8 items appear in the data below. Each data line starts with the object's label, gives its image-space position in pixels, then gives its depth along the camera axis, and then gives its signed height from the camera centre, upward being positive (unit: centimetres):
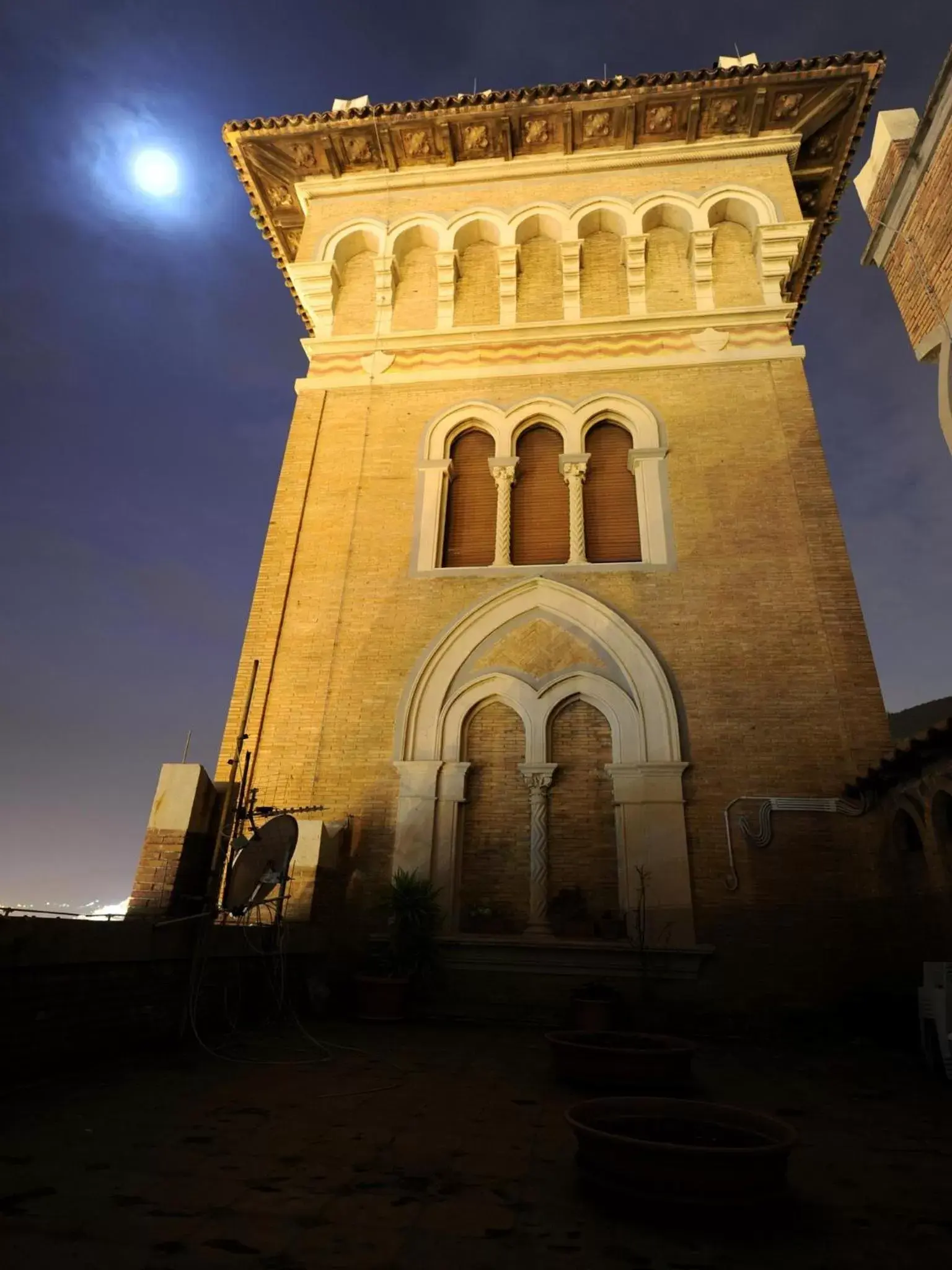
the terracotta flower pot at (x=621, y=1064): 407 -39
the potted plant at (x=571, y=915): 731 +68
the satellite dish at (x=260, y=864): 555 +79
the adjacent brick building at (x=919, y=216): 858 +921
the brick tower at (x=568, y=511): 776 +584
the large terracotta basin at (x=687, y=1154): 235 -51
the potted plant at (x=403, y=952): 664 +25
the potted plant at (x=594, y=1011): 631 -19
